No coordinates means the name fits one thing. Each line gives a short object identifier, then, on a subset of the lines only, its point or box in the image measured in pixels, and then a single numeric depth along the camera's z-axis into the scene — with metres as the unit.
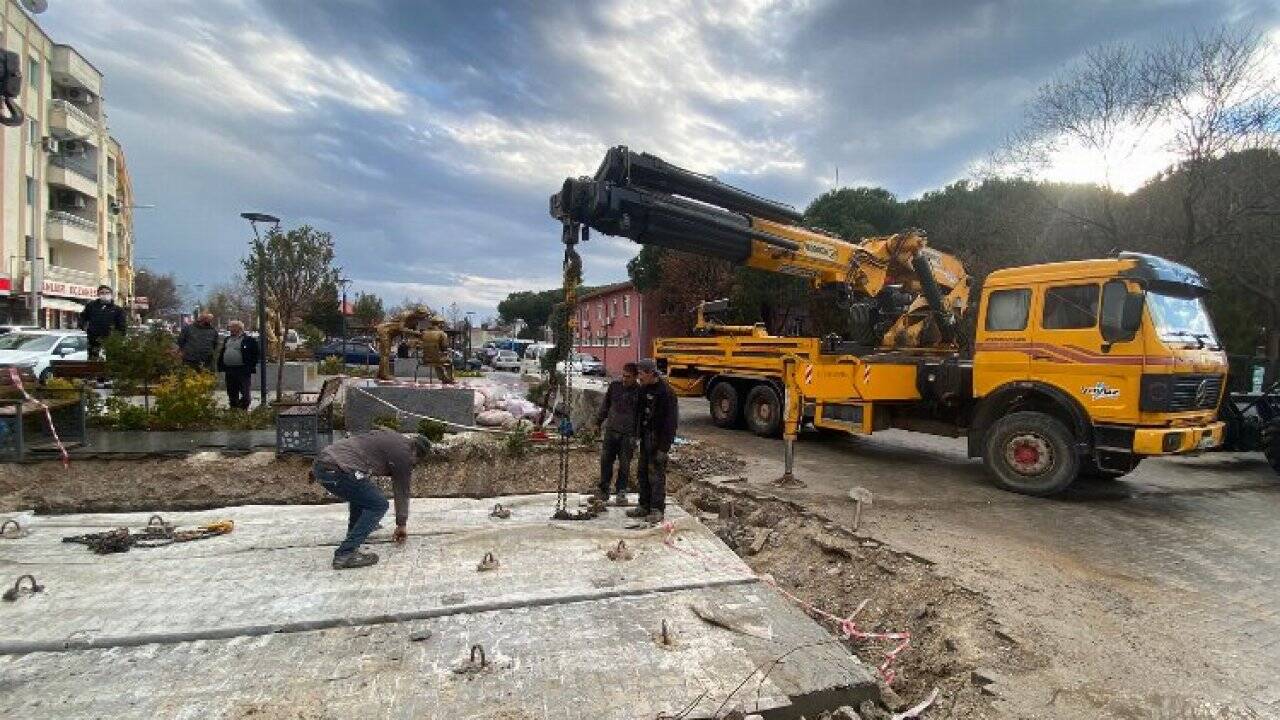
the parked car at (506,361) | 35.91
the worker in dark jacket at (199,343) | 10.60
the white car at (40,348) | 12.93
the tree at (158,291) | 57.47
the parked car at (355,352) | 24.53
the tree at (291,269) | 11.50
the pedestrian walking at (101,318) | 11.05
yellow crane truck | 6.61
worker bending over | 4.62
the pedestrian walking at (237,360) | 9.68
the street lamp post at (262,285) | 10.05
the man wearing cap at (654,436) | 6.05
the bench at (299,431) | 7.66
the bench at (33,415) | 7.04
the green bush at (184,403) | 8.51
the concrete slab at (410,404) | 9.10
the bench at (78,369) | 9.34
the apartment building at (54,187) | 26.55
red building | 34.84
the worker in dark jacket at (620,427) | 6.53
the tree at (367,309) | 32.69
